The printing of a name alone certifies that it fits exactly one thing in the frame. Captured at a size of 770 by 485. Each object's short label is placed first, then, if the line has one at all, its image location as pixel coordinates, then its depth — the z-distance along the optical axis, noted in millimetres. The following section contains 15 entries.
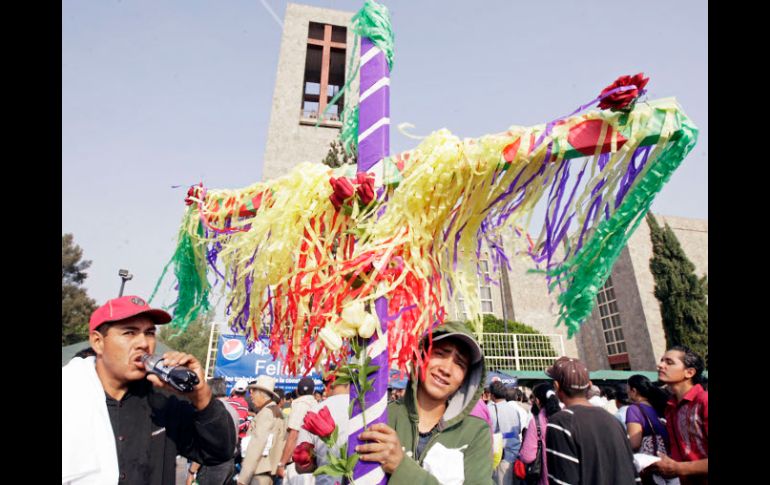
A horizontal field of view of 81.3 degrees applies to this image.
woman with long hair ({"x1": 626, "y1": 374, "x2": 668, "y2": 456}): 3662
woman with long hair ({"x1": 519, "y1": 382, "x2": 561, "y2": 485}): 4109
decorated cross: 1627
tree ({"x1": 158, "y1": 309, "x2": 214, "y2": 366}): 55394
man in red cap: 1693
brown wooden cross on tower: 18328
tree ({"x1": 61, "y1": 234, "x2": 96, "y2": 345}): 32000
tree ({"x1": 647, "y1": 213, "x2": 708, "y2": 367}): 20188
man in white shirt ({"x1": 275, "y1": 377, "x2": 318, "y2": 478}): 4152
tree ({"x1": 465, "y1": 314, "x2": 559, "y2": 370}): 17900
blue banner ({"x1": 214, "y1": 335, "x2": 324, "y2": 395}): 10969
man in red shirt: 2811
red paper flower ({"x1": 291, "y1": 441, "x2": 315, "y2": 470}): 2002
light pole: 13000
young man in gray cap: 1856
